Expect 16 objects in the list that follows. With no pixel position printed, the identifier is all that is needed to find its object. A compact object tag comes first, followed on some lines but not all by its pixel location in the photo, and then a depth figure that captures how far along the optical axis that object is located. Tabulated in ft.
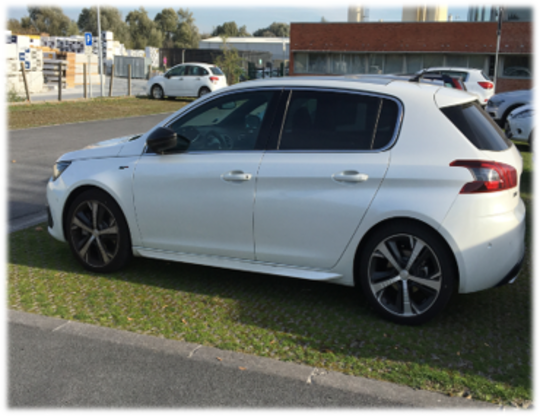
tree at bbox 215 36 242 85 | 126.72
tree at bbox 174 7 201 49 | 333.21
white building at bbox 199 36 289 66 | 294.46
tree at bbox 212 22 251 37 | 368.11
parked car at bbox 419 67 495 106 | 69.72
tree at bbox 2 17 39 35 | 236.24
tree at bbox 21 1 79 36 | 296.51
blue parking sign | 94.69
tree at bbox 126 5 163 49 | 303.33
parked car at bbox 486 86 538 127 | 55.67
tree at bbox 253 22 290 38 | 399.44
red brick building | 117.76
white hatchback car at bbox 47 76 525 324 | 13.84
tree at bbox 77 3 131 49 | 281.74
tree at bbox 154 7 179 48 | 334.44
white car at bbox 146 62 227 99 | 97.35
